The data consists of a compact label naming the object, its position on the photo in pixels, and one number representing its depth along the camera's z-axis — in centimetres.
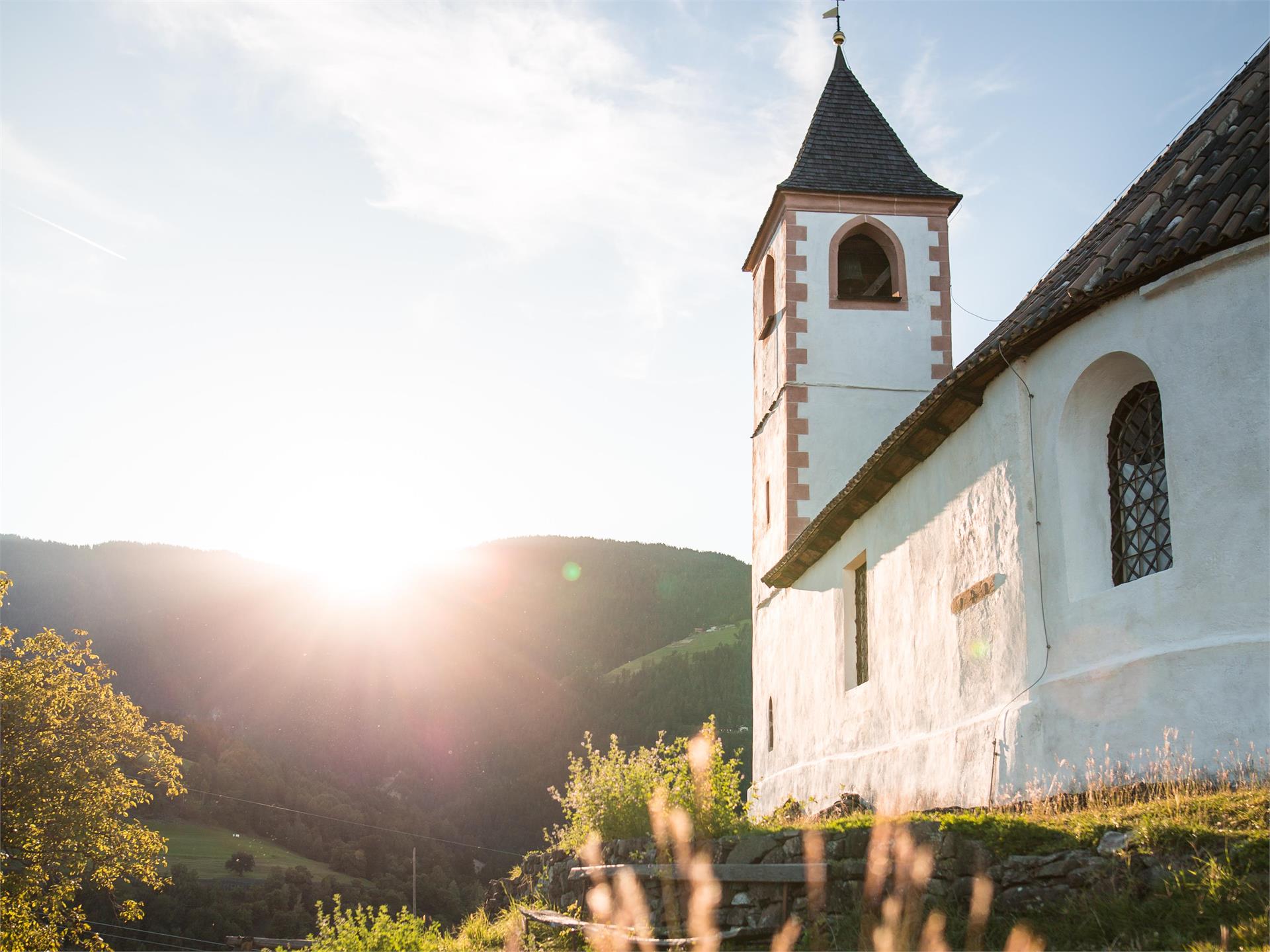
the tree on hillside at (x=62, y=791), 1911
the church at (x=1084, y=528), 823
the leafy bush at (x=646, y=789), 1060
